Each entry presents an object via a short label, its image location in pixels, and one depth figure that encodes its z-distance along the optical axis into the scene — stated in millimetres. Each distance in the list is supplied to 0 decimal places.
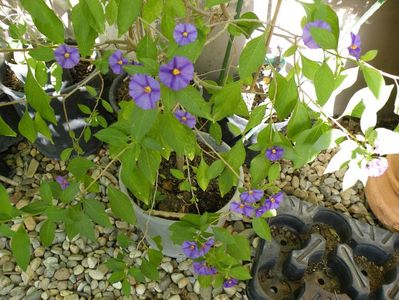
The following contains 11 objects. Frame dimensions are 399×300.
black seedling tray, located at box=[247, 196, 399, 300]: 1357
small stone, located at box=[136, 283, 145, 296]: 1412
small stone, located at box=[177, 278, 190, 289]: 1440
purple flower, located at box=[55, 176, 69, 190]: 1120
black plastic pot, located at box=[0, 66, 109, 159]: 1531
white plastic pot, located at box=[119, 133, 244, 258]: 1259
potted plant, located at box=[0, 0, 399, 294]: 674
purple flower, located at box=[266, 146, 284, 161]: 877
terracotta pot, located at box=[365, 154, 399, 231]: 1537
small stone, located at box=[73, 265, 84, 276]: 1457
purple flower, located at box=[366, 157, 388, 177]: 814
